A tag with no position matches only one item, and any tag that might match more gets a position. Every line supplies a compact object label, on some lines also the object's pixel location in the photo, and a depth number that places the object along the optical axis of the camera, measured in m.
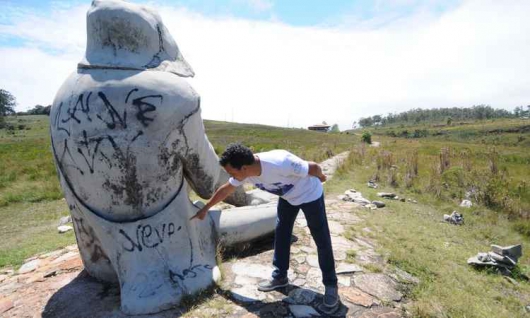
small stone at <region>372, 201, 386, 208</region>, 6.73
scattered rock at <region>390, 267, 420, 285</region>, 3.49
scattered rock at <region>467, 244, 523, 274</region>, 4.34
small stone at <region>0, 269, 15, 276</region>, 3.95
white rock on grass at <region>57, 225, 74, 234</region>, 5.74
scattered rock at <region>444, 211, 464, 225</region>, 6.43
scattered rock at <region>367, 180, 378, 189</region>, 8.63
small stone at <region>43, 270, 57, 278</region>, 3.52
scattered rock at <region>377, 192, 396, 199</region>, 7.67
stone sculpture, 2.49
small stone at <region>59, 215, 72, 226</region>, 6.27
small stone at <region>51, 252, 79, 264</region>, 3.95
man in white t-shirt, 2.58
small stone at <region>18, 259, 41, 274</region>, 3.88
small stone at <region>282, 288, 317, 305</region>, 2.95
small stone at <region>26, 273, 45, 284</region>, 3.46
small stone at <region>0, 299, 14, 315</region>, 2.89
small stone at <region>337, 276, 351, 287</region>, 3.29
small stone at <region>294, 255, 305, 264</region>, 3.73
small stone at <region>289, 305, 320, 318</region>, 2.78
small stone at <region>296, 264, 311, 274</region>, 3.51
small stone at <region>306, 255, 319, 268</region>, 3.67
